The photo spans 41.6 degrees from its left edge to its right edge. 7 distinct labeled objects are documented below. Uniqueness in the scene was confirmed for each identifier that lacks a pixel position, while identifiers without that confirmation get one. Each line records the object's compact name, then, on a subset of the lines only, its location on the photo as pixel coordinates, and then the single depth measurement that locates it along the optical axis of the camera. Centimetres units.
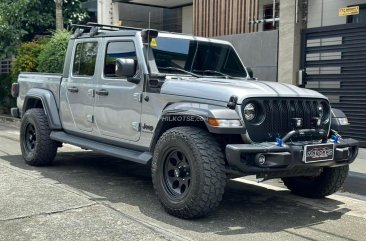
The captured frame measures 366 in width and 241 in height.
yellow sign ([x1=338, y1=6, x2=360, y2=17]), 920
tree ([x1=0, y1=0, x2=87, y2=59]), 1573
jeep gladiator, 461
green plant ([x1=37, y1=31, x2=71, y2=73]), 1304
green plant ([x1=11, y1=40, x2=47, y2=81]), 1426
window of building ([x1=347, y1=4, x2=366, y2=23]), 965
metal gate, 895
